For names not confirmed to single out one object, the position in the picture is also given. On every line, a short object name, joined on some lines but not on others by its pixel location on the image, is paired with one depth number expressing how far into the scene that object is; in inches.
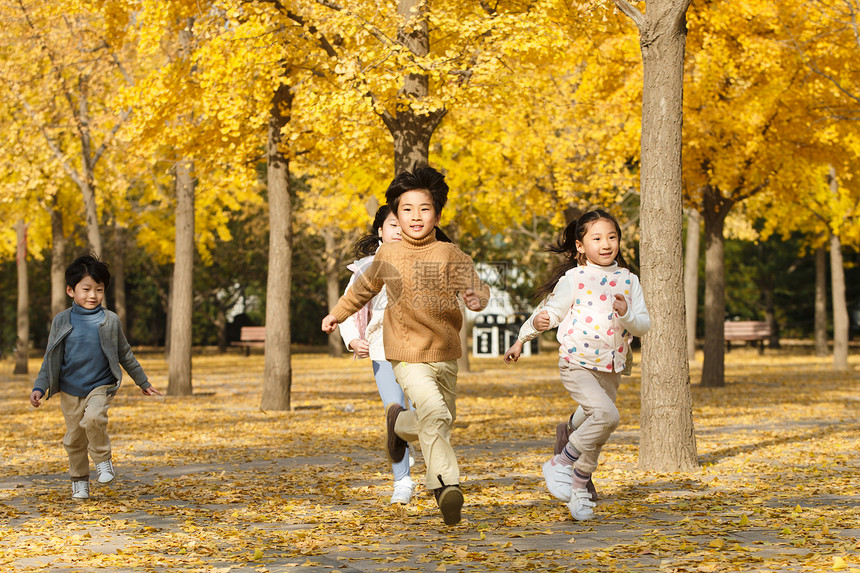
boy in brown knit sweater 422.5
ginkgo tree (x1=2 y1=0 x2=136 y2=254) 1363.4
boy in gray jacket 534.5
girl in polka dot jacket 450.1
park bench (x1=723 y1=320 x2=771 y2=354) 2380.1
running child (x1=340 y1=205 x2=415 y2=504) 495.1
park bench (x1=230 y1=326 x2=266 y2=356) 2598.5
